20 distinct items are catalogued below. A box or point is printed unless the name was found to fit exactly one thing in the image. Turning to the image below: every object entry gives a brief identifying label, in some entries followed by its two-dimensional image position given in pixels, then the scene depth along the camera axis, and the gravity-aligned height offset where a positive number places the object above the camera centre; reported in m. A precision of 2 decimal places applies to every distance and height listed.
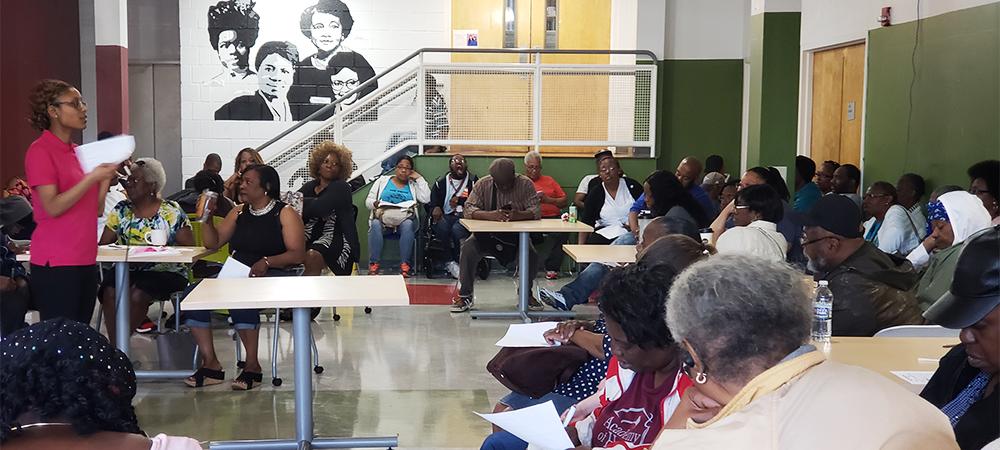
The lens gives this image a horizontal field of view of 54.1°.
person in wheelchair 9.46 -0.69
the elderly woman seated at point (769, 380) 1.37 -0.36
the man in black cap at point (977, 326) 1.88 -0.37
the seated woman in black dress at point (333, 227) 6.41 -0.63
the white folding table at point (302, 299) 3.87 -0.67
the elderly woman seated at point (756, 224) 4.23 -0.42
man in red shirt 9.66 -0.60
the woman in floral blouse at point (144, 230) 5.48 -0.56
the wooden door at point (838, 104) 8.40 +0.32
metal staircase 10.14 +0.29
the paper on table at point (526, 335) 3.14 -0.65
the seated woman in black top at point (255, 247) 5.33 -0.64
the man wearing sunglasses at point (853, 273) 3.60 -0.50
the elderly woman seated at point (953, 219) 4.86 -0.39
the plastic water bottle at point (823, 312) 3.40 -0.61
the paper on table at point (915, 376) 2.59 -0.64
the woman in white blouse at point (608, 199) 8.70 -0.55
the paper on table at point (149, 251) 5.20 -0.64
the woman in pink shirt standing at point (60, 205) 4.14 -0.32
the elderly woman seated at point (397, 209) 9.46 -0.73
